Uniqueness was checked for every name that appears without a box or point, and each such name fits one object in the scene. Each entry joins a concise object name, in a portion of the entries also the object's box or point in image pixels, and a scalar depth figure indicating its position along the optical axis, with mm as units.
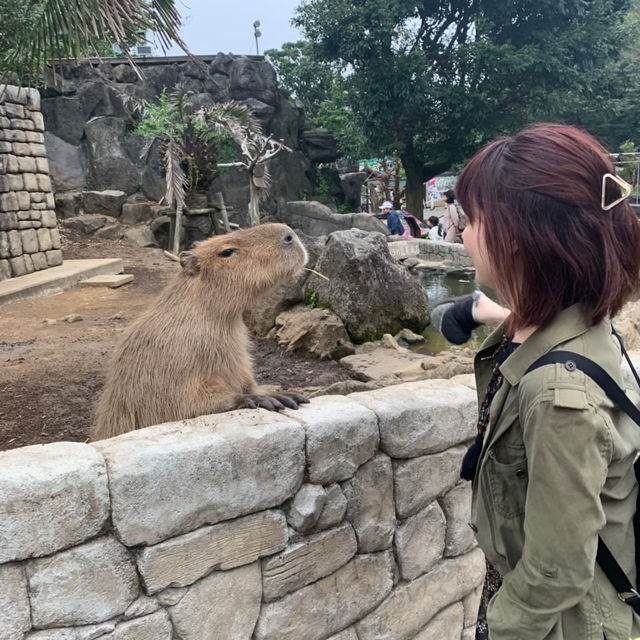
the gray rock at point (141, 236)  14305
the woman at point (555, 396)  1045
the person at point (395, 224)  14820
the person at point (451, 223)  11109
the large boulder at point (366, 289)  5371
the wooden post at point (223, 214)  15002
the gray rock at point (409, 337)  5559
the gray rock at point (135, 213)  15398
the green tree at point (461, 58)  16719
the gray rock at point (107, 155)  17578
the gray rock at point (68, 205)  15359
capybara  2107
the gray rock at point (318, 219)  15602
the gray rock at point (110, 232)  14320
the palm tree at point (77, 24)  4012
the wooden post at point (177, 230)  13454
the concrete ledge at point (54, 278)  8133
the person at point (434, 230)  13672
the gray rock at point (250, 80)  20859
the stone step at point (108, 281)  8992
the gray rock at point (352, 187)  23562
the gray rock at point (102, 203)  15414
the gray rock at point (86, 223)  14328
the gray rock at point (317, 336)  4848
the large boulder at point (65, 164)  17125
